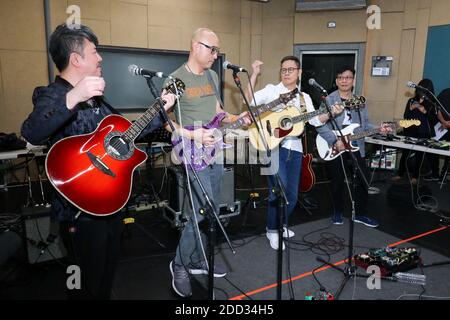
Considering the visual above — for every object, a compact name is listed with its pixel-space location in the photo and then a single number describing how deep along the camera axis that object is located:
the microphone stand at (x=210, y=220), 1.65
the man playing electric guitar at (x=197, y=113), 2.35
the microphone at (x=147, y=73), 1.70
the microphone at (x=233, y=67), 2.10
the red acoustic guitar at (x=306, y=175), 4.38
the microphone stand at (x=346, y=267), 2.58
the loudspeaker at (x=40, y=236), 2.96
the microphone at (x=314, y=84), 2.49
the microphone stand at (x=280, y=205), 1.99
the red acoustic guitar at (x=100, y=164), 1.57
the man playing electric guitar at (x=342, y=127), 3.70
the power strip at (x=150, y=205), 4.08
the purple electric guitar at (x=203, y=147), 2.38
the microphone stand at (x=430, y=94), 3.92
